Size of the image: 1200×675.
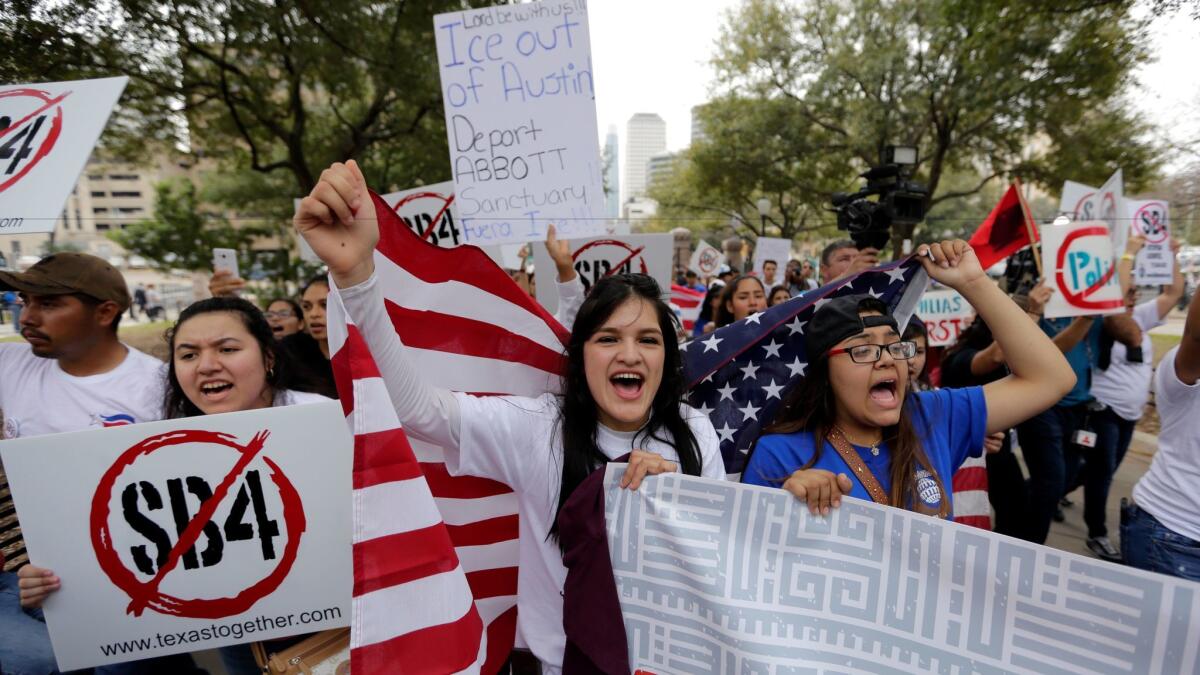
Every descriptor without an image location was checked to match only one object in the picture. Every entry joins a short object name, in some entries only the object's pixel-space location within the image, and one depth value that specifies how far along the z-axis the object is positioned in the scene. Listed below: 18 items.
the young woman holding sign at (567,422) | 1.68
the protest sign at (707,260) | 12.02
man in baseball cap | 2.34
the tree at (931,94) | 13.98
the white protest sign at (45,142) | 2.24
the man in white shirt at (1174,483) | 2.19
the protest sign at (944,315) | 5.52
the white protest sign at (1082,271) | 3.45
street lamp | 21.03
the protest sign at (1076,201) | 4.79
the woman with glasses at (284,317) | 4.11
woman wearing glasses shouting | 1.83
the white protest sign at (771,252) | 11.46
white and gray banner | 1.30
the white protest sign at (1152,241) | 4.85
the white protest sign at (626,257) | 4.81
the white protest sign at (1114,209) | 4.32
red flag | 2.70
